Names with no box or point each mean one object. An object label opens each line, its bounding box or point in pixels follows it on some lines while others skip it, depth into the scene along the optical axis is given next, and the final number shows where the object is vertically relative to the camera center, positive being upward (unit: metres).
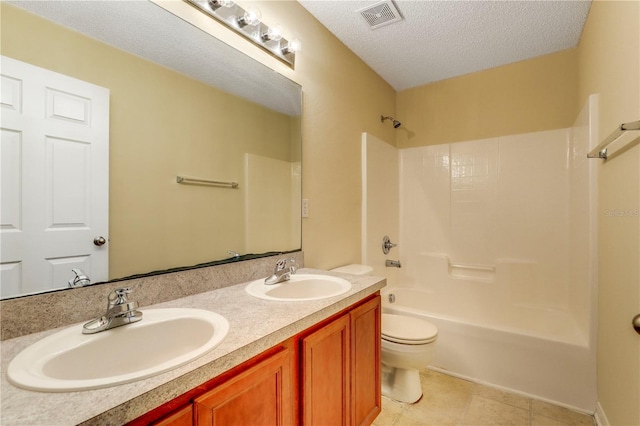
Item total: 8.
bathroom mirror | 0.91 +0.38
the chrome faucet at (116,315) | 0.78 -0.29
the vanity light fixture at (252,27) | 1.30 +0.94
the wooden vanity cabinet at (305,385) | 0.65 -0.51
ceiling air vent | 1.80 +1.30
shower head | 2.77 +0.92
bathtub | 1.74 -0.93
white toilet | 1.74 -0.86
